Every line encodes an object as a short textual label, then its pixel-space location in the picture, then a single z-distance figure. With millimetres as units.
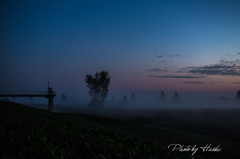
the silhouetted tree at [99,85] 91875
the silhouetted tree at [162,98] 192000
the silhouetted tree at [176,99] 181050
